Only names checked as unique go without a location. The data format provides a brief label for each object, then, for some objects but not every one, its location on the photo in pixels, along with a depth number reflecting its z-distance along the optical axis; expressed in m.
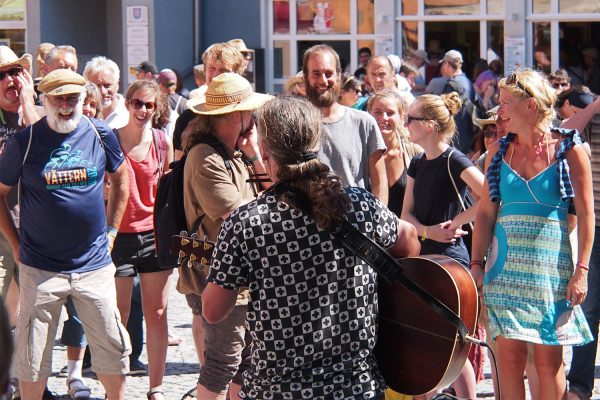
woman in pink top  11.83
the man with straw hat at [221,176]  9.08
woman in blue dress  9.20
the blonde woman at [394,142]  12.22
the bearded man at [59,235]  10.13
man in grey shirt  10.90
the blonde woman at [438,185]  10.49
